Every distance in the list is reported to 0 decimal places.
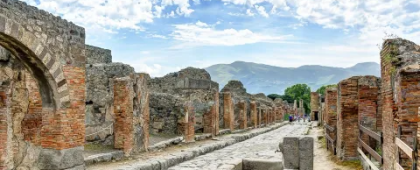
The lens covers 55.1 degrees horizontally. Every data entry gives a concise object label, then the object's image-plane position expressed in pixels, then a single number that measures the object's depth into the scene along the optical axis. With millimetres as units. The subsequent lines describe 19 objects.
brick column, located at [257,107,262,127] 30627
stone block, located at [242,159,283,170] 9547
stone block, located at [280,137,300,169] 9523
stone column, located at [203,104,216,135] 18312
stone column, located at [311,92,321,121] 46538
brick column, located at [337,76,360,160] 10798
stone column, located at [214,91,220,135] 18719
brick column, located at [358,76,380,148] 10227
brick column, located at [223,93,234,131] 21612
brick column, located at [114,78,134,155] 10695
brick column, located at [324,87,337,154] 14305
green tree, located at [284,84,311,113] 86838
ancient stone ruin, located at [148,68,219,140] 15672
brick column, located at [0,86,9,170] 6734
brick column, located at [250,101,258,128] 28062
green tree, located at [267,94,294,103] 88500
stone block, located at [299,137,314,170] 9445
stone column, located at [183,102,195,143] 15219
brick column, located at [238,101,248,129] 24670
